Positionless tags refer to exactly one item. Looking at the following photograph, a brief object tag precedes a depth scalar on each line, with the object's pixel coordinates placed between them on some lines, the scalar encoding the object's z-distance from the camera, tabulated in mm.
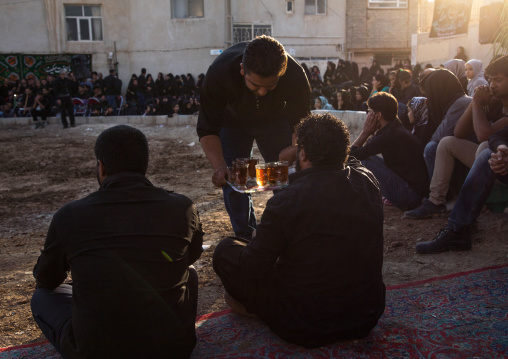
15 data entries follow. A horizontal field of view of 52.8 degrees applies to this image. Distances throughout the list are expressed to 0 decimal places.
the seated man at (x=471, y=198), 3954
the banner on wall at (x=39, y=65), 25859
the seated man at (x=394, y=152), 5238
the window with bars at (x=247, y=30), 25359
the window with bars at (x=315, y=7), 26188
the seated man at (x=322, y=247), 2494
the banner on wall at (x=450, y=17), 16625
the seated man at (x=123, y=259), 2219
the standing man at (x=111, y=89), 22156
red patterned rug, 2712
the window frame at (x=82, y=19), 25469
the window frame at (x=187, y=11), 25047
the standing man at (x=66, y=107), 17703
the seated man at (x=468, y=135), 4273
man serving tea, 3277
